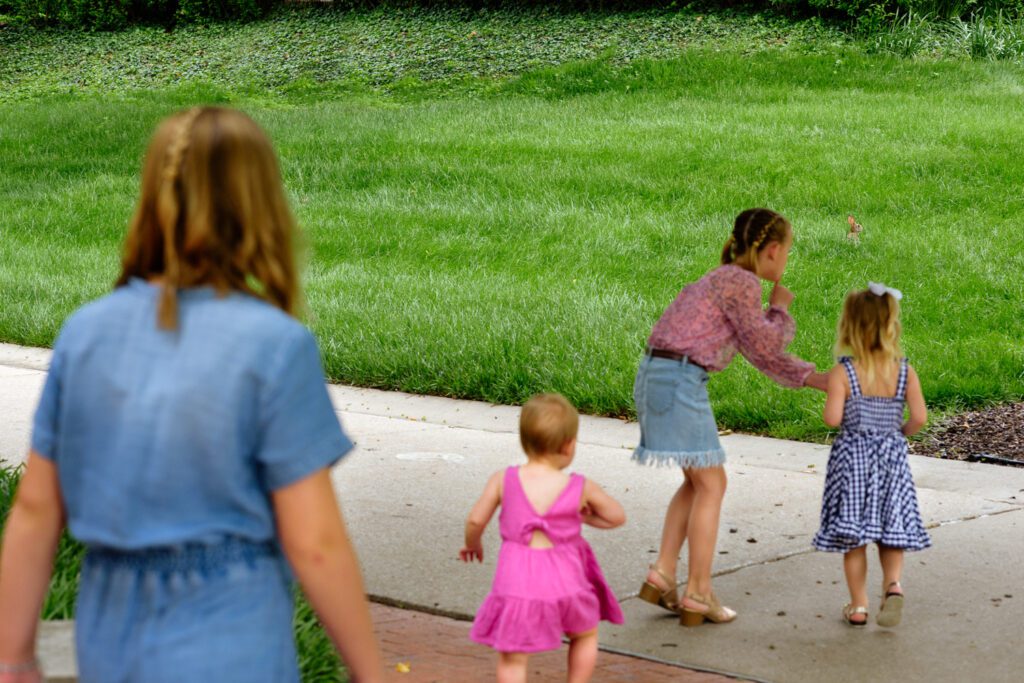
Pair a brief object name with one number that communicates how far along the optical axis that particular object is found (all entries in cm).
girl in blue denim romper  418
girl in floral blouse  951
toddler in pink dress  773
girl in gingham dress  934
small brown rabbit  1955
